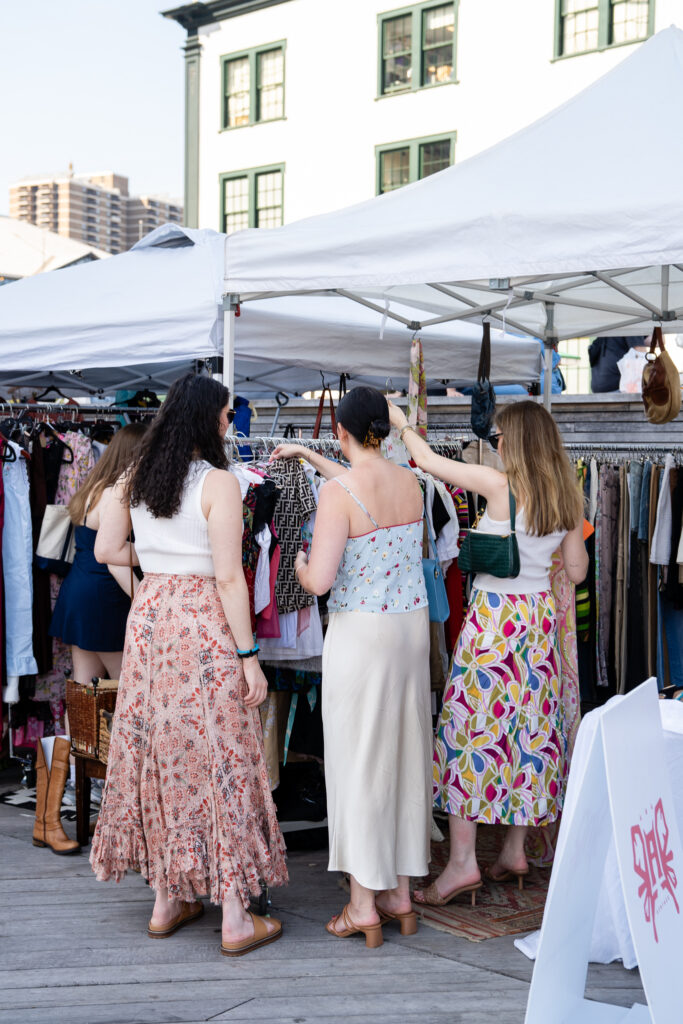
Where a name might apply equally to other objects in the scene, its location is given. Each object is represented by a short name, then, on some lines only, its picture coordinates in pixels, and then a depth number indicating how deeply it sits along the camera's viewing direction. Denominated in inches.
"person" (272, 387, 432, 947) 135.4
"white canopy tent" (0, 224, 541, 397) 175.9
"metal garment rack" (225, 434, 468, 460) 168.2
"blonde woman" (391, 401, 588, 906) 146.6
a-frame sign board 89.4
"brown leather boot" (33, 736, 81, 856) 175.5
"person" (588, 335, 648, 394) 402.0
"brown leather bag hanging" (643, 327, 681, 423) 216.8
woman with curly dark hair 131.4
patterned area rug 143.6
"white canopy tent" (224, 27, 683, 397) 132.9
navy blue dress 187.2
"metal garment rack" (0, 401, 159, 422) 227.3
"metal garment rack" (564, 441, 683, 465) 235.9
